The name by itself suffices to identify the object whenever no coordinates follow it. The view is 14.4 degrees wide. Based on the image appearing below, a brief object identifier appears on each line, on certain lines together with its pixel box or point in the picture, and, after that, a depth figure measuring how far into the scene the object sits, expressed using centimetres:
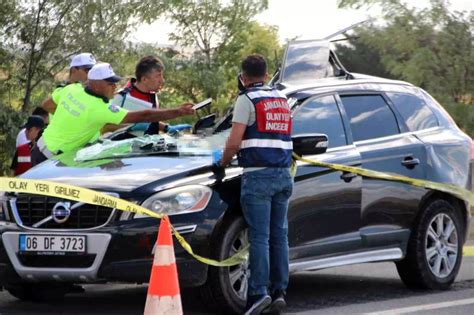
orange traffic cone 1051
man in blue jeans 1208
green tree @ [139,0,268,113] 3659
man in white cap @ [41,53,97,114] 1536
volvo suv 1205
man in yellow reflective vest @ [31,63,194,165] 1380
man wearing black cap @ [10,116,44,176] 1780
